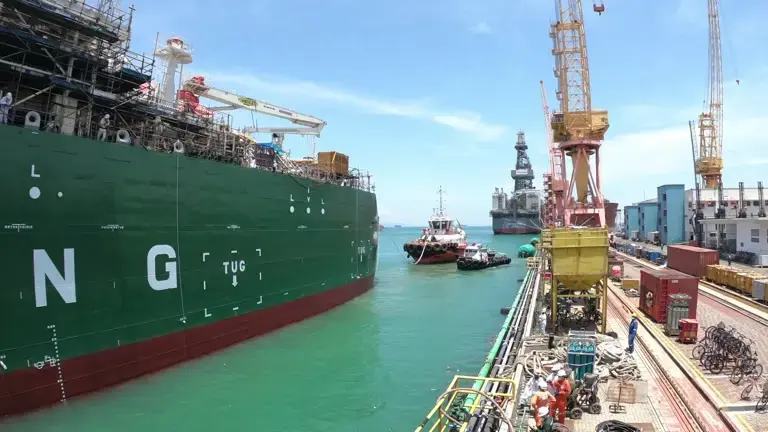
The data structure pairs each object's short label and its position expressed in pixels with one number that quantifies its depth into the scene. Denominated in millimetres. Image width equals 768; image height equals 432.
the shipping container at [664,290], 16969
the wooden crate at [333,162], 27750
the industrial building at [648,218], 73625
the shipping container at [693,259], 30422
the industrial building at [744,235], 33656
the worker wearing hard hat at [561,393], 8492
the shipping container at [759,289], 21855
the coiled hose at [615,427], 8070
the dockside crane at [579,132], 38500
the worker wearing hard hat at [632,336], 13234
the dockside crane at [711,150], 62281
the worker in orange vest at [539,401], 7951
